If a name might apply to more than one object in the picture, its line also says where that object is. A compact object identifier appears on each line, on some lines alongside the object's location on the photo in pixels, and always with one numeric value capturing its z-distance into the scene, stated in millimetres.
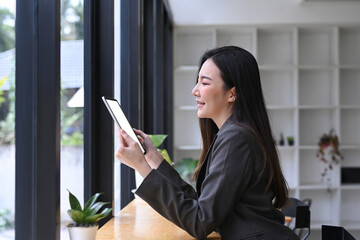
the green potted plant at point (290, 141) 5335
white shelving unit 5516
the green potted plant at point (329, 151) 5257
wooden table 1704
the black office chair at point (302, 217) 2715
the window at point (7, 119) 1118
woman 1390
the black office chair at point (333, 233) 1471
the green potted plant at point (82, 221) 1366
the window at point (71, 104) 1571
